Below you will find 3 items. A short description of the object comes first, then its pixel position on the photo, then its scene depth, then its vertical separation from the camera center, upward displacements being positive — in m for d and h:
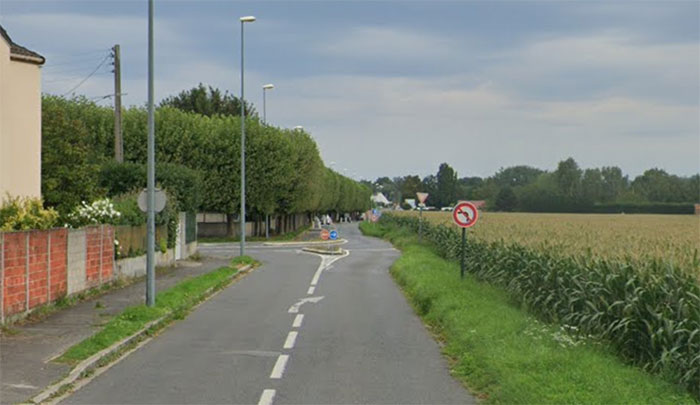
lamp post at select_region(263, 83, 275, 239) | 59.64 -0.10
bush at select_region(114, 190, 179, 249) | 26.41 +0.05
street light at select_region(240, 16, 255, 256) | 35.75 +1.03
